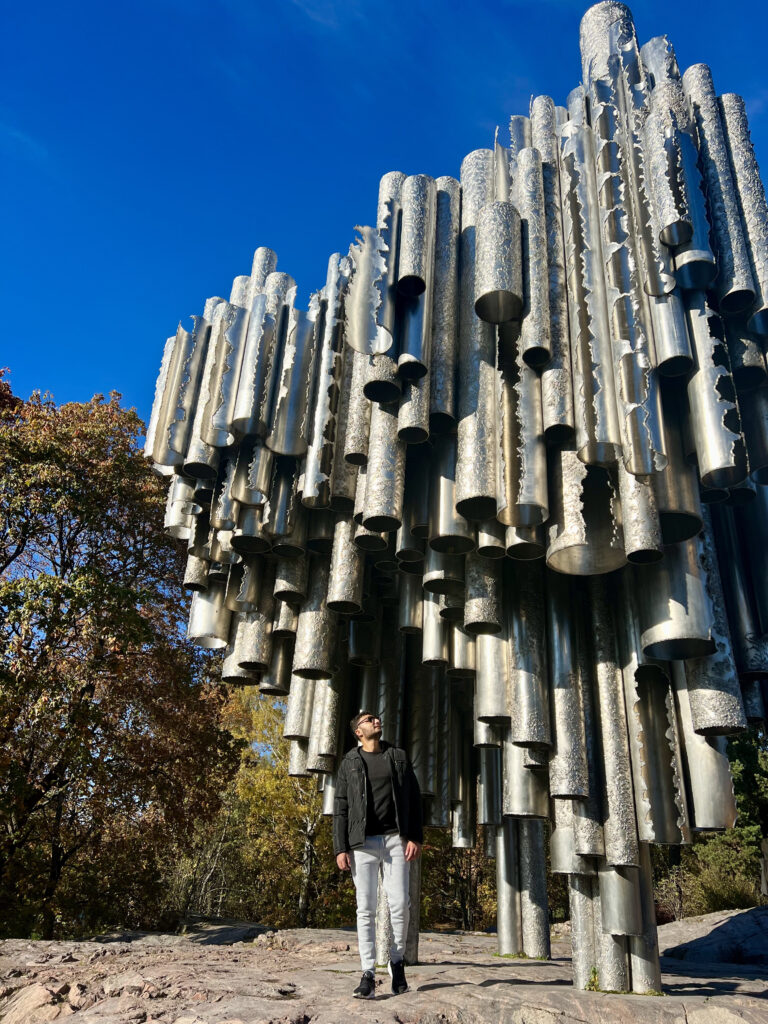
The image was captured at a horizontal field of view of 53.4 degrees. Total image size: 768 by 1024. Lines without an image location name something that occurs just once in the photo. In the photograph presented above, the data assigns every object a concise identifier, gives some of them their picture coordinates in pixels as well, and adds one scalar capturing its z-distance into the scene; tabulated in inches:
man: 227.5
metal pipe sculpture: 247.4
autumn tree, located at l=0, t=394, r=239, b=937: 592.7
